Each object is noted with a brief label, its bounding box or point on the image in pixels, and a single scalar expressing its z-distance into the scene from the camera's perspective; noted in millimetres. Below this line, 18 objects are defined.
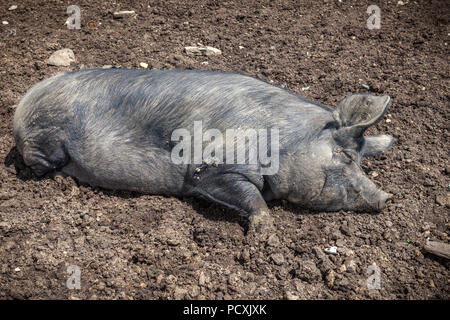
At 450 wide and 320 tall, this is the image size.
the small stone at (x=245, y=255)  3338
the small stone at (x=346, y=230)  3514
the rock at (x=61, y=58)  5328
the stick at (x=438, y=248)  3363
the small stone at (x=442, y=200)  3826
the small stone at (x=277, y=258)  3301
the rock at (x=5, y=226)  3637
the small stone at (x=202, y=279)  3211
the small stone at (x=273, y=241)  3383
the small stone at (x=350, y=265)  3270
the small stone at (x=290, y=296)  3102
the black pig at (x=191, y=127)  3420
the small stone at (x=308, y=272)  3211
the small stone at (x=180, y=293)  3135
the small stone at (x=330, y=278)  3189
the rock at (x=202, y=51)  5477
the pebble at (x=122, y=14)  6117
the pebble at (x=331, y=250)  3387
